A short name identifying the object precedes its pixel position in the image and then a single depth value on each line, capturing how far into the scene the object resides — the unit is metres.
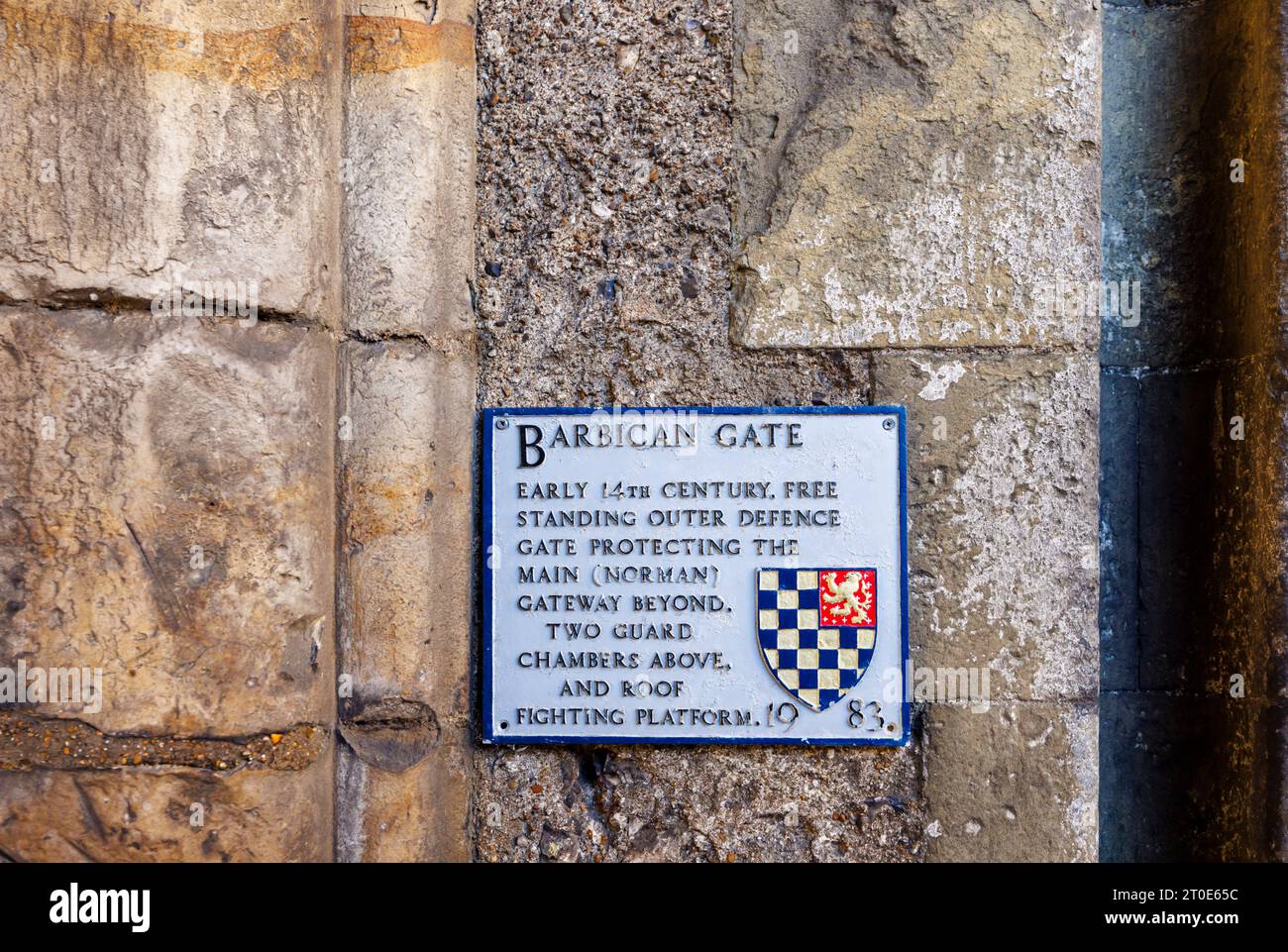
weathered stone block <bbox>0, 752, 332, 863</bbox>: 1.40
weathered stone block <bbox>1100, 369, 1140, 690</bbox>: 1.77
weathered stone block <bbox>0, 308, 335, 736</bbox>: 1.41
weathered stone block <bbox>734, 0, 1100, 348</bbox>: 1.65
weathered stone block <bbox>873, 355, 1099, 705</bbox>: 1.65
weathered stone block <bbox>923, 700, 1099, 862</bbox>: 1.62
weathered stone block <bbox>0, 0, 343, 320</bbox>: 1.41
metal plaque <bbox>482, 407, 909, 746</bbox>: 1.65
